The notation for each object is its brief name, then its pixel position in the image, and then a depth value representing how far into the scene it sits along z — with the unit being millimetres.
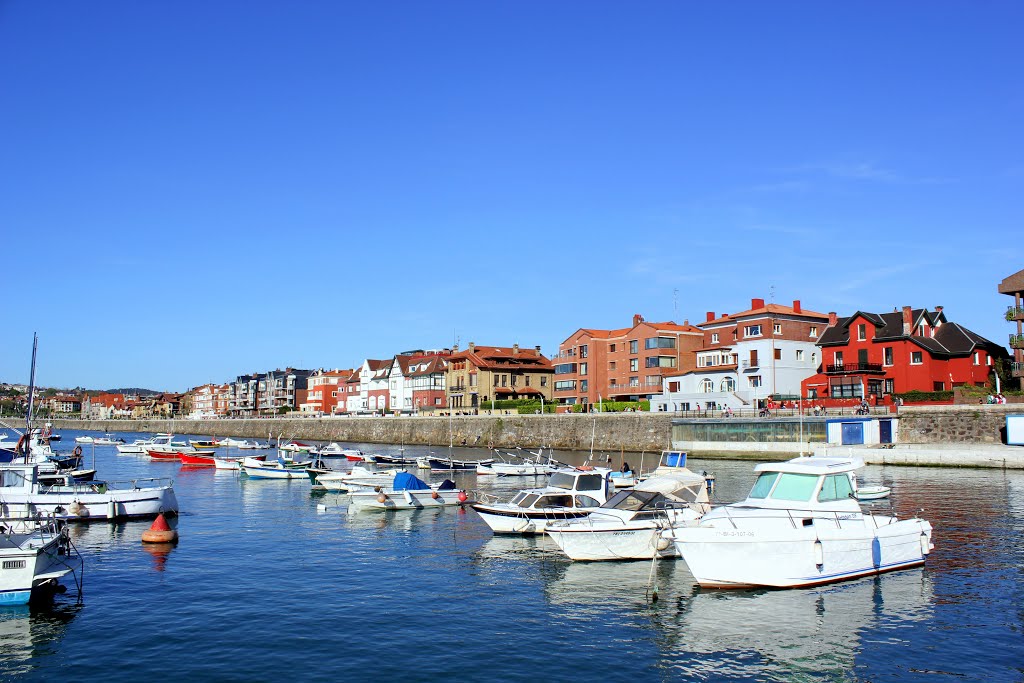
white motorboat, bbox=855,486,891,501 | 43688
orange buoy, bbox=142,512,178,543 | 34188
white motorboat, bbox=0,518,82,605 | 22766
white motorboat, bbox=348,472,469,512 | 44156
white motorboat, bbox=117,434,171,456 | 108438
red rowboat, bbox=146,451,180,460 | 96312
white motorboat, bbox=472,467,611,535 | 33594
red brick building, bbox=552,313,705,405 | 108000
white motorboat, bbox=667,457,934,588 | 24156
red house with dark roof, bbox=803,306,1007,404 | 83375
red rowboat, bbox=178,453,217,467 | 84438
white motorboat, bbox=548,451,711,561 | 28781
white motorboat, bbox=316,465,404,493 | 52062
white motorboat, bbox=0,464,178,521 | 37219
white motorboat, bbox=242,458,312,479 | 65688
